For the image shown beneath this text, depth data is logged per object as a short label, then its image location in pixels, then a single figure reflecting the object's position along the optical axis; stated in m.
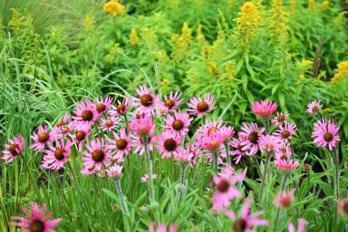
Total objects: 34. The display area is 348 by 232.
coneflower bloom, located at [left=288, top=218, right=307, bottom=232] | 1.39
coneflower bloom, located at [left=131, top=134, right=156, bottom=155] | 2.07
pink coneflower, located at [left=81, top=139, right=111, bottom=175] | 1.98
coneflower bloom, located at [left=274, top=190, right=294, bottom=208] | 1.38
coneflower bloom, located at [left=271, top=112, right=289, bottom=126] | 2.37
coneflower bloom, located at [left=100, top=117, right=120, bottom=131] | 2.33
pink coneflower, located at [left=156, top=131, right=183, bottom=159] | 1.99
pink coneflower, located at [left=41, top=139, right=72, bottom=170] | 2.07
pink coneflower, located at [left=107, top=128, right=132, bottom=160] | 2.05
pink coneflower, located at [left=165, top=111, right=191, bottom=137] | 2.11
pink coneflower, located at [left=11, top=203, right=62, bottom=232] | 1.50
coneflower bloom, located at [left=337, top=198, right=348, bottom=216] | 1.40
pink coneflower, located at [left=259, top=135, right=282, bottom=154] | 1.79
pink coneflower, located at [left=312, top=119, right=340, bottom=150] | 2.08
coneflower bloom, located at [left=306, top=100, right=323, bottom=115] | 2.44
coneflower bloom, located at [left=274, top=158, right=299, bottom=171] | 1.71
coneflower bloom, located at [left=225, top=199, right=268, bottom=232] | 1.31
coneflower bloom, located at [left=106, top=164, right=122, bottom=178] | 1.78
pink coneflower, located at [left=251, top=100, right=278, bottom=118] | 1.92
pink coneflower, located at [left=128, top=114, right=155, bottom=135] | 1.75
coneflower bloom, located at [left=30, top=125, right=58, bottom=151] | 2.21
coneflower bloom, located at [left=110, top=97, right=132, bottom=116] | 2.34
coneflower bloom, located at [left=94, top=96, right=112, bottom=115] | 2.29
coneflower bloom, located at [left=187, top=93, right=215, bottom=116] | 2.22
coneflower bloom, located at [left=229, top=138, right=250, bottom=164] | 2.20
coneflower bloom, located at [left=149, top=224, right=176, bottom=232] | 1.36
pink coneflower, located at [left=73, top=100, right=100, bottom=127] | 2.24
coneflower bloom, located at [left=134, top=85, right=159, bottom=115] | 2.28
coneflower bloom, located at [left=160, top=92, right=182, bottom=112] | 2.35
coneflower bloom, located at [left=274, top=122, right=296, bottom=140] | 2.23
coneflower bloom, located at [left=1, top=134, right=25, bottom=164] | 2.15
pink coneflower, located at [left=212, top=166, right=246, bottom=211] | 1.40
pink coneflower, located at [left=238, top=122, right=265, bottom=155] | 2.08
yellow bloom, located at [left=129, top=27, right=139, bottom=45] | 4.25
